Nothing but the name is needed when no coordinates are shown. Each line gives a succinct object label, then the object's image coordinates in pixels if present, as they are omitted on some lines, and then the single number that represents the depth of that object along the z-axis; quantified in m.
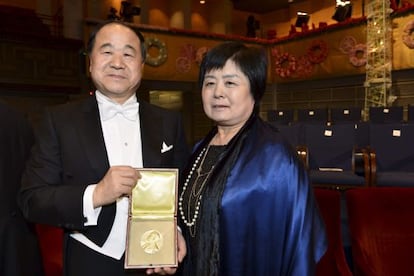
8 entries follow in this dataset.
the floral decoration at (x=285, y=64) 10.08
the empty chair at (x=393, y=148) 4.44
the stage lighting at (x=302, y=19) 11.17
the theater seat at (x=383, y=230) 1.82
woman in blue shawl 1.28
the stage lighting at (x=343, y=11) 9.50
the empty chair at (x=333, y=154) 4.19
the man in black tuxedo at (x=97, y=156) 1.10
